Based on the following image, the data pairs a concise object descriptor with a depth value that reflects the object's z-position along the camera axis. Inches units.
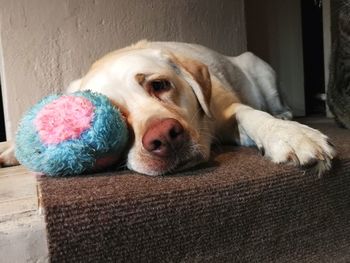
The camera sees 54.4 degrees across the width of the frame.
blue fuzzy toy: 12.2
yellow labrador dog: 12.4
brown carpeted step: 9.5
